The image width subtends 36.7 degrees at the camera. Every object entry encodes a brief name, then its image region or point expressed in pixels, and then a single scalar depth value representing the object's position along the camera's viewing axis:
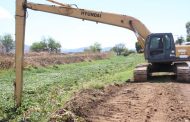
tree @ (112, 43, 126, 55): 115.39
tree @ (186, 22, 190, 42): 100.24
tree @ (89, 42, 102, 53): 110.36
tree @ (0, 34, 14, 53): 96.97
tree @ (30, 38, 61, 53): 93.17
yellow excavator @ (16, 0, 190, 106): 13.96
